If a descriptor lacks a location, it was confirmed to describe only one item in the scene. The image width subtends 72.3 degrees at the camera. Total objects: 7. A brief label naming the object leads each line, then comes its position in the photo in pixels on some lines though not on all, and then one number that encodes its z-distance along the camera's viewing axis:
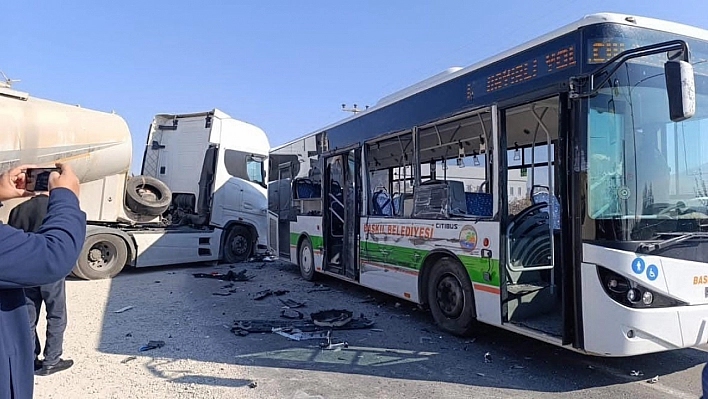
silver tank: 7.88
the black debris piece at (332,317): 6.26
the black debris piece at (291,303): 7.64
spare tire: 11.39
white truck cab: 8.35
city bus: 3.85
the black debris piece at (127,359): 5.00
